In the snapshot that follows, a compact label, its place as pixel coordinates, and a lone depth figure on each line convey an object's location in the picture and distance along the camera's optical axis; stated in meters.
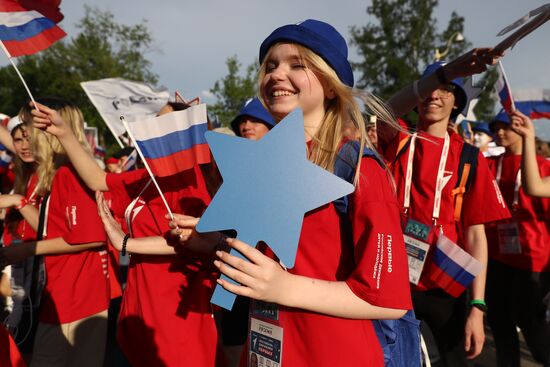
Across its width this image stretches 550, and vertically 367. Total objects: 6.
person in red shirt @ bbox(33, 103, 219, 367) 2.50
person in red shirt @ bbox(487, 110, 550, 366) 3.97
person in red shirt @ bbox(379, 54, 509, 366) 2.96
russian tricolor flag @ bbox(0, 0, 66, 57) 2.90
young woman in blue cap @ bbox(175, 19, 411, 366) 1.42
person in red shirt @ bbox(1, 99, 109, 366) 3.15
